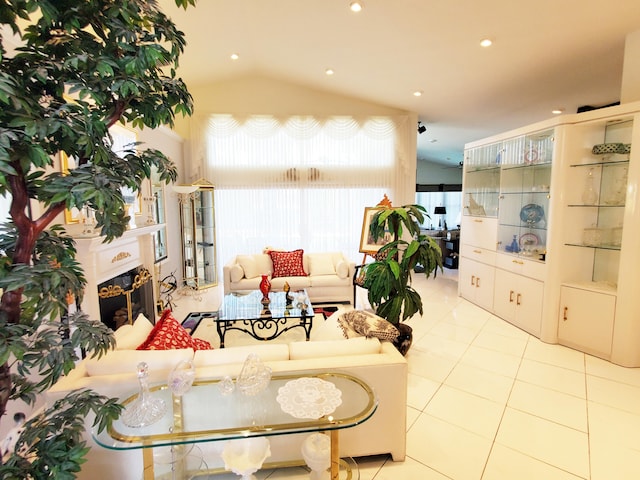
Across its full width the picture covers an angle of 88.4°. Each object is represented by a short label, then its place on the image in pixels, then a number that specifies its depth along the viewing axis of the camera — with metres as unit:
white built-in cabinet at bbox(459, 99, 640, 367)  2.98
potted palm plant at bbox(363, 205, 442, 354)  2.89
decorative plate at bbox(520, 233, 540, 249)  3.90
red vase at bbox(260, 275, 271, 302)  3.68
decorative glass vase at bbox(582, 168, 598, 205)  3.38
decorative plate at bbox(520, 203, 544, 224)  3.86
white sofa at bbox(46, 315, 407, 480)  1.63
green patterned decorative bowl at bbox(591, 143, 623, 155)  3.16
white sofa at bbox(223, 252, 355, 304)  4.59
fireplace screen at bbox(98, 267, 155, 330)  3.28
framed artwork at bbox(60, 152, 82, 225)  2.69
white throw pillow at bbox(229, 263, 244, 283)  4.57
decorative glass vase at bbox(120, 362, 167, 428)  1.44
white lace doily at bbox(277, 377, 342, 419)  1.49
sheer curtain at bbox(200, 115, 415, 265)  5.88
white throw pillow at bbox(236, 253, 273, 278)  4.82
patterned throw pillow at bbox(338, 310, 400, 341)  2.09
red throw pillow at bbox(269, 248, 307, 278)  4.89
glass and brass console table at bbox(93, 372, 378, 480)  1.35
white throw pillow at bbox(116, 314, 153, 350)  1.95
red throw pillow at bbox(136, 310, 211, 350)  1.96
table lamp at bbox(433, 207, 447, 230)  9.74
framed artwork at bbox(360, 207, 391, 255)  4.72
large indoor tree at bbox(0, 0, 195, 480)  0.85
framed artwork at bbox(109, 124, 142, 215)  3.31
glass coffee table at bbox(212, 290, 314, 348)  3.29
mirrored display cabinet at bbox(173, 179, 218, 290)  5.49
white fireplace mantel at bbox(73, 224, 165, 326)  2.65
